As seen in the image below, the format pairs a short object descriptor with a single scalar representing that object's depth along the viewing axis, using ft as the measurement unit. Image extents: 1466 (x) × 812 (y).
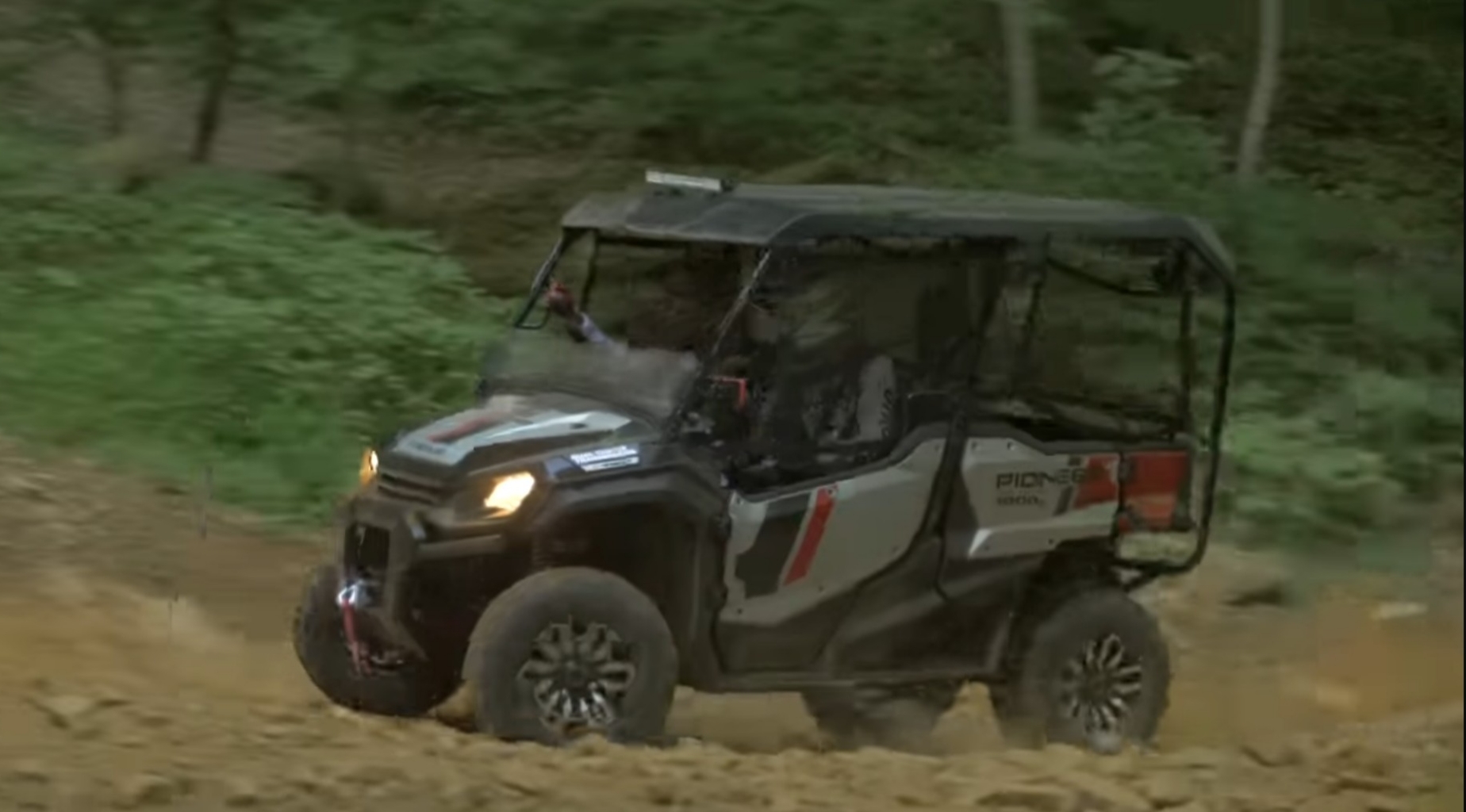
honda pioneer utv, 34.37
